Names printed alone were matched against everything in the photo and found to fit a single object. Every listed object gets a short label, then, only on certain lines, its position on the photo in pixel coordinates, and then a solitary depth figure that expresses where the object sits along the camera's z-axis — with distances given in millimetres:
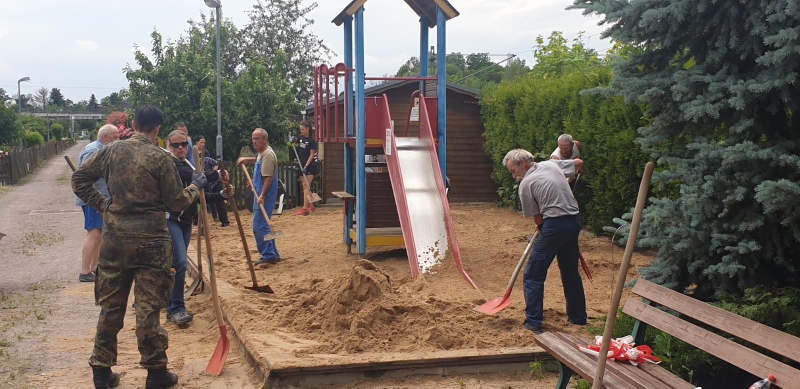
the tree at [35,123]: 56238
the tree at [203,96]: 20000
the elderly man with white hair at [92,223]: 8062
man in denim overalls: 9445
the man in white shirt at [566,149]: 8938
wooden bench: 3410
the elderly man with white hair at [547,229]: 5953
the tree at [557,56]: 24359
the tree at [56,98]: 152000
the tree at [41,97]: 127525
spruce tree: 4738
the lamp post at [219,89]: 17703
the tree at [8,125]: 35600
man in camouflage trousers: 4953
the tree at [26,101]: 116438
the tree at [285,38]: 36375
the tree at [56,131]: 70712
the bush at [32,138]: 46516
